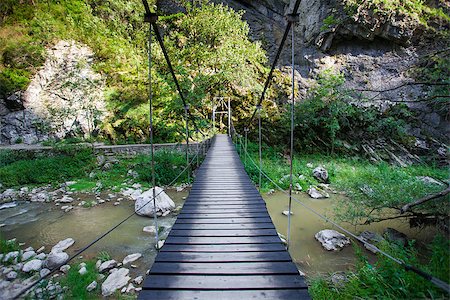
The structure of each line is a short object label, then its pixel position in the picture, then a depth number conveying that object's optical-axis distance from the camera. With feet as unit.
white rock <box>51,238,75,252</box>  9.67
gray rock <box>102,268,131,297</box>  7.36
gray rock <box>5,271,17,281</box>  7.98
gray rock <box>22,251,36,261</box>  9.16
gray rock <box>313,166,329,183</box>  20.21
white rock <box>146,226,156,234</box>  11.46
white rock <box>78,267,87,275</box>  8.10
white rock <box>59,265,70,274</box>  8.27
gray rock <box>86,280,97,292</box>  7.39
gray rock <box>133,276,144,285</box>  7.83
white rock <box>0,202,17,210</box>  14.62
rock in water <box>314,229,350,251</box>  10.08
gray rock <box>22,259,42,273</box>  8.38
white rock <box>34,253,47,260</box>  9.13
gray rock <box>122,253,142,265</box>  9.03
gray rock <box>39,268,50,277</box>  8.09
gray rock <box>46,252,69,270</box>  8.52
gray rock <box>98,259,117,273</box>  8.49
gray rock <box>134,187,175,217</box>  13.08
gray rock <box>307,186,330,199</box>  16.98
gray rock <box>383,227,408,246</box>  9.44
